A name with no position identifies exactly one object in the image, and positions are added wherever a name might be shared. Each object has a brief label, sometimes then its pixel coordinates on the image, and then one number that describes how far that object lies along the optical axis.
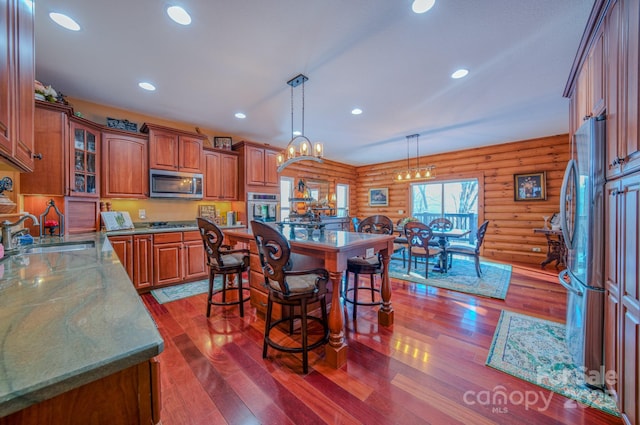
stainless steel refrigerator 1.67
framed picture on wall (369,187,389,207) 7.78
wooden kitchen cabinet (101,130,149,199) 3.48
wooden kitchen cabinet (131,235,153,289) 3.46
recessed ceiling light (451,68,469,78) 2.73
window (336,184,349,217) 8.06
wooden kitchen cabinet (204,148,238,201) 4.49
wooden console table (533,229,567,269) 4.65
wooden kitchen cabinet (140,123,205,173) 3.82
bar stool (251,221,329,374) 1.79
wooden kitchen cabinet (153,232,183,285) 3.65
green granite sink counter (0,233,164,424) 0.50
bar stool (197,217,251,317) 2.52
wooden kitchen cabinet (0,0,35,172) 1.04
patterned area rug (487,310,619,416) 1.67
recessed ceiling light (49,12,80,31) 1.95
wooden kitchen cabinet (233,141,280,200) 4.79
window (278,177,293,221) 6.39
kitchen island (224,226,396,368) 1.94
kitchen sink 2.01
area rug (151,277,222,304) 3.38
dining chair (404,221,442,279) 4.11
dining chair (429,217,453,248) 4.82
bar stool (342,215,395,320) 2.59
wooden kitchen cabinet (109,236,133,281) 3.26
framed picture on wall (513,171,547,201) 5.28
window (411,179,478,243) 6.39
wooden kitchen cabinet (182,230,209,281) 3.95
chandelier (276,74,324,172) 2.92
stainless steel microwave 3.86
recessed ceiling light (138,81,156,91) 3.00
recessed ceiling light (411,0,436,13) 1.82
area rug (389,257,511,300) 3.61
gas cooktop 4.05
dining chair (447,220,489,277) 4.18
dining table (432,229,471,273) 4.26
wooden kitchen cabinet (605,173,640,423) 1.30
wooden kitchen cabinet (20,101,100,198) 2.75
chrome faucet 1.73
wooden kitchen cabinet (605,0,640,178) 1.33
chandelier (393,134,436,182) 5.05
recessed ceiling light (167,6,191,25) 1.89
